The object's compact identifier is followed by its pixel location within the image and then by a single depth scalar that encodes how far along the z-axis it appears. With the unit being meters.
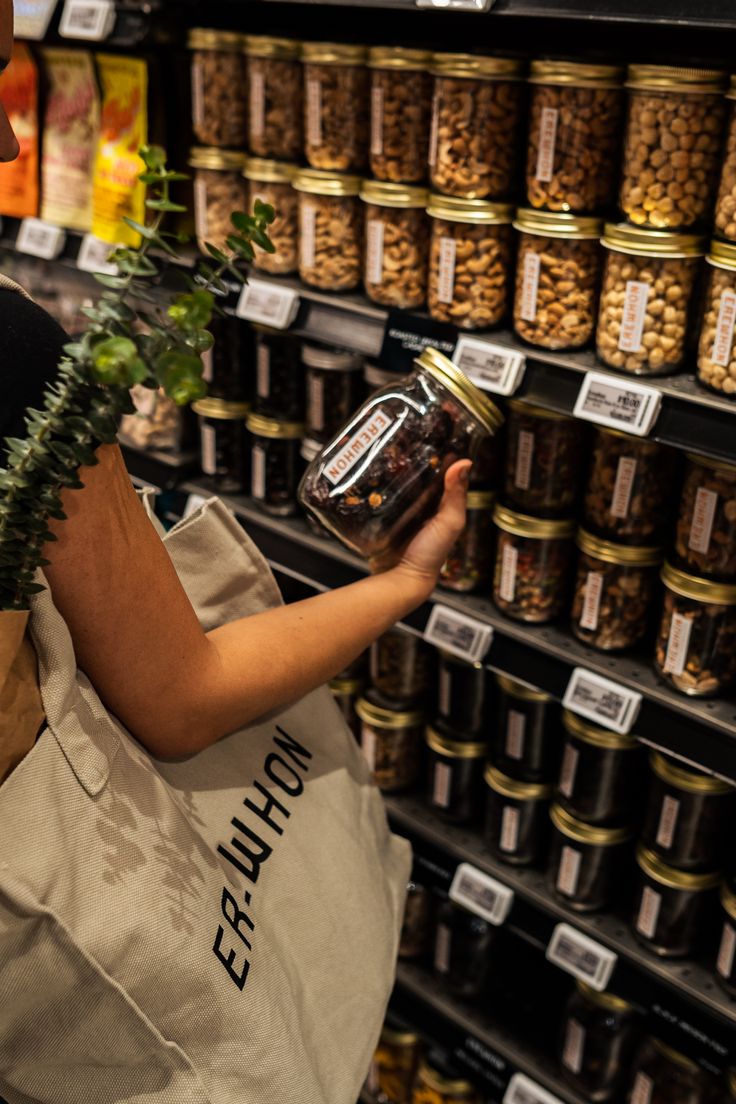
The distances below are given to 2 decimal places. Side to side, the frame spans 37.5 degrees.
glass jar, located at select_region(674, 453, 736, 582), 1.25
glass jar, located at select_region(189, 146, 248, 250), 1.68
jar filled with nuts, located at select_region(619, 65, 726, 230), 1.15
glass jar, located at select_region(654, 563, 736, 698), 1.31
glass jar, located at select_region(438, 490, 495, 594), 1.54
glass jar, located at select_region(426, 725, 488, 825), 1.73
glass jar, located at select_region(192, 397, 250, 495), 1.83
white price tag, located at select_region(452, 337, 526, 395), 1.32
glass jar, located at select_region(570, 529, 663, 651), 1.41
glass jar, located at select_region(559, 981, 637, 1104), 1.62
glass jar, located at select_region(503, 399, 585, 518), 1.41
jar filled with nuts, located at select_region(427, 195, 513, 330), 1.36
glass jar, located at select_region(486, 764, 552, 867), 1.64
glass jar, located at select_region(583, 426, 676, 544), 1.35
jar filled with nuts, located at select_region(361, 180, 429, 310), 1.46
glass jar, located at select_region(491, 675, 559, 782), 1.57
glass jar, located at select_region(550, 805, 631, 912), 1.56
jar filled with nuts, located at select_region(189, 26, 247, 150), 1.61
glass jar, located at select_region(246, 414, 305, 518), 1.76
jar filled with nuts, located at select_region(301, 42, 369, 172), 1.46
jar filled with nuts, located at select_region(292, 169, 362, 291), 1.54
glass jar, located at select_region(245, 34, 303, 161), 1.54
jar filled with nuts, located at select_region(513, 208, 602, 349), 1.30
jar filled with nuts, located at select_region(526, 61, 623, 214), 1.23
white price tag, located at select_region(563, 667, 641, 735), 1.36
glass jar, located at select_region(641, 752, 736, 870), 1.41
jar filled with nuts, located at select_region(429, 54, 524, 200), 1.30
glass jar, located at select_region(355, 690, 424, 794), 1.78
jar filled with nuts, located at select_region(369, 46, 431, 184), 1.40
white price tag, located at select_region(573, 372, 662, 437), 1.21
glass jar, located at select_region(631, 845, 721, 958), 1.47
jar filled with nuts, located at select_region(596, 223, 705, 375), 1.22
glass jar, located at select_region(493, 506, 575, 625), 1.45
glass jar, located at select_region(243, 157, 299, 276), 1.61
